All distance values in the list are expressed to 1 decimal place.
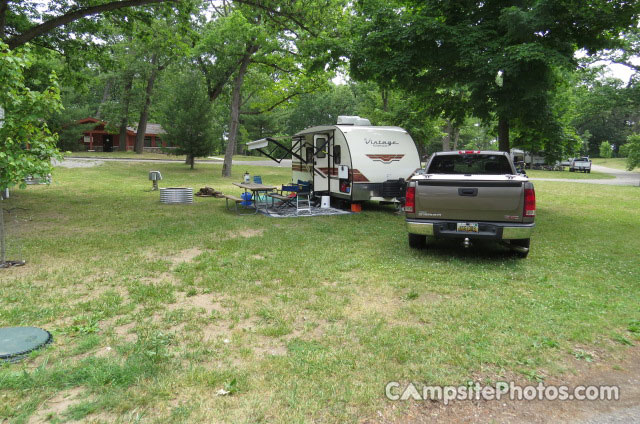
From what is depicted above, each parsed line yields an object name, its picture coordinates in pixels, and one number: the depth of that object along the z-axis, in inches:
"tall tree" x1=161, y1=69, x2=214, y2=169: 1024.4
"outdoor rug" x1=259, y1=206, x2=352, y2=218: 454.3
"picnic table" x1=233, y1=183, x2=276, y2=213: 459.2
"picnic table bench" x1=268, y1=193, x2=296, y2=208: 490.1
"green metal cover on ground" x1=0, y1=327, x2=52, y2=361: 135.6
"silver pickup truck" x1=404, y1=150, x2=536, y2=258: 247.8
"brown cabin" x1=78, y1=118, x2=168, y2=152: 1892.2
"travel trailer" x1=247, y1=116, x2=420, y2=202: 462.6
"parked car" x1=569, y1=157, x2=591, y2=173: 1544.0
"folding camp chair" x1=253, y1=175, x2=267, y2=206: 525.3
